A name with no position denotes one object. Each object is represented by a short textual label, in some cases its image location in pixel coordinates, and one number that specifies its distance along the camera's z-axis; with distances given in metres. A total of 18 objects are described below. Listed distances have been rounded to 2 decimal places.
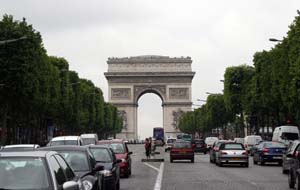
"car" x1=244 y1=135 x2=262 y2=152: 76.36
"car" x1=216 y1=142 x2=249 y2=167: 46.53
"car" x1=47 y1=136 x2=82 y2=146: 39.54
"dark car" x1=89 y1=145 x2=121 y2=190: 21.08
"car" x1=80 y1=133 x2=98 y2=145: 54.09
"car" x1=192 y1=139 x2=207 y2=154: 87.57
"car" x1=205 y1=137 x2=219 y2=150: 93.12
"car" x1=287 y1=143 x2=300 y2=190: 24.47
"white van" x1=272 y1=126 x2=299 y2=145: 66.75
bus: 143.79
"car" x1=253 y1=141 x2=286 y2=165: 48.25
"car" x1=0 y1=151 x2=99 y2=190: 10.80
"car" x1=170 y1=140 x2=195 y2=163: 55.56
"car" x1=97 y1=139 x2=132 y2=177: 33.06
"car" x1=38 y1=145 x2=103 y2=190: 17.20
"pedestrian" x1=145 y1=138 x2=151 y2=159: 59.94
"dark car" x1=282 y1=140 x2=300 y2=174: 27.14
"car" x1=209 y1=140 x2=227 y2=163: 50.48
